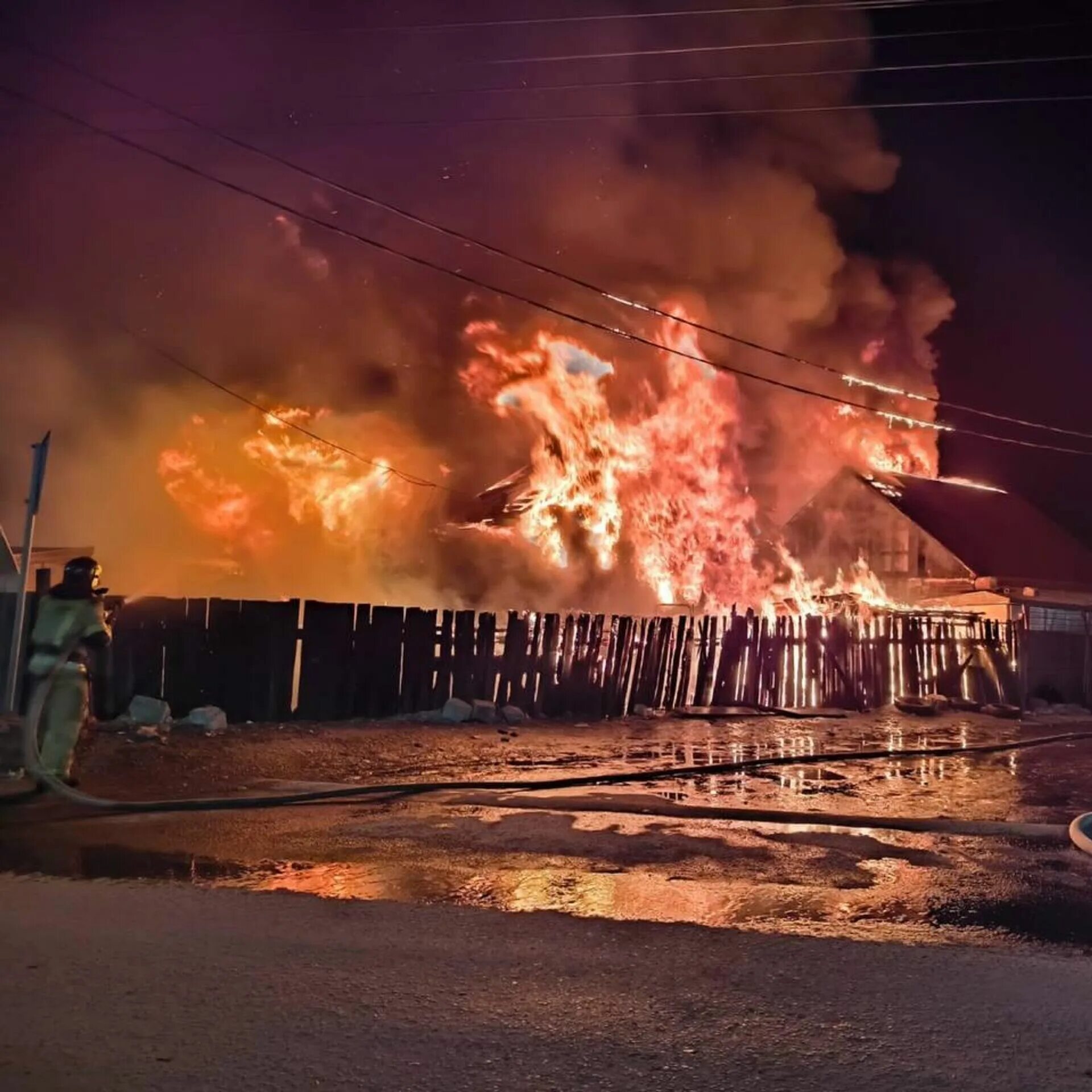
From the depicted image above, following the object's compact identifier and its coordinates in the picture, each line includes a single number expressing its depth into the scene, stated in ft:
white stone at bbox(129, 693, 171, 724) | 33.27
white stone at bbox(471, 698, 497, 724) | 39.88
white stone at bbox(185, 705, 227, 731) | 33.65
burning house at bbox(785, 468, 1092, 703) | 80.28
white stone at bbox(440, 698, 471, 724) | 39.22
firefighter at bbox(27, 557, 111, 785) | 24.79
